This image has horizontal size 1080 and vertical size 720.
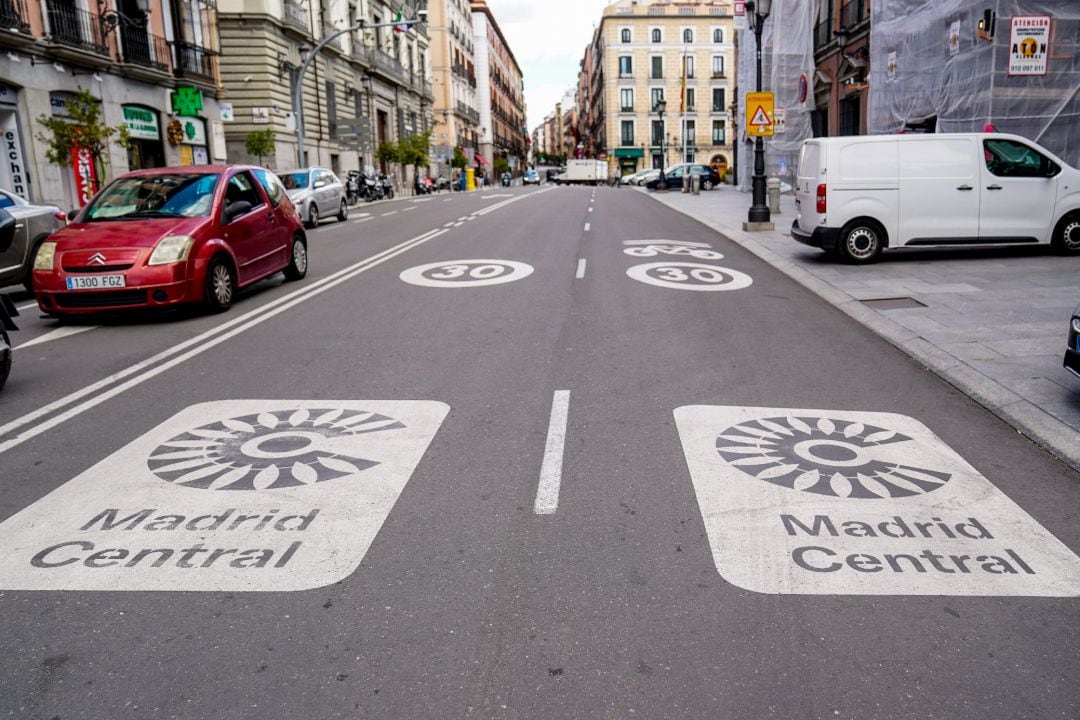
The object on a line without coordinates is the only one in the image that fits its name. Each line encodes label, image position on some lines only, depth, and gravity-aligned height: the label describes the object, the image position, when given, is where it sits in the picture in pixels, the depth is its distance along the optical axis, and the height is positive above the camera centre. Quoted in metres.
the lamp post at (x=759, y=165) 16.94 +0.00
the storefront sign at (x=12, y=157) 22.27 +0.97
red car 8.64 -0.56
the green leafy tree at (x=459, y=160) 74.69 +1.44
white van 12.09 -0.49
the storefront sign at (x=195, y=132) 30.75 +1.96
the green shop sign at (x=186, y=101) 29.23 +2.84
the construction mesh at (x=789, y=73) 31.39 +3.33
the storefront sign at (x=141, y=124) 27.47 +2.09
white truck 82.94 -0.04
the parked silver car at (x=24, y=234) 11.69 -0.52
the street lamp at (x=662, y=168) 45.35 +0.02
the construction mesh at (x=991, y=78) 16.33 +1.49
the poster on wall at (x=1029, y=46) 16.19 +1.94
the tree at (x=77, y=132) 20.22 +1.38
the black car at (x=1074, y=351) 5.40 -1.20
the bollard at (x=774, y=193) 21.91 -0.70
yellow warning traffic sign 17.62 +0.98
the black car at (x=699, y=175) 47.75 -0.47
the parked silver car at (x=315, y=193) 23.53 -0.27
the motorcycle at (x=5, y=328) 6.30 -0.95
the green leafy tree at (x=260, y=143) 33.62 +1.59
